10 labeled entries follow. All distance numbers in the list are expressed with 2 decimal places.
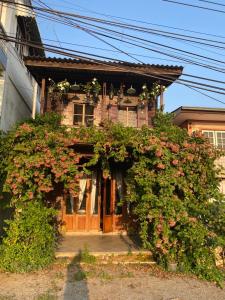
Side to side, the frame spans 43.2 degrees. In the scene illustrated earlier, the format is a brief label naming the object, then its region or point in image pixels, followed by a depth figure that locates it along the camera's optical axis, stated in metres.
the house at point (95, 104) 10.70
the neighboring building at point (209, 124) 12.12
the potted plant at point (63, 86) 10.80
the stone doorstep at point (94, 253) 7.78
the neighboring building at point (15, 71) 10.36
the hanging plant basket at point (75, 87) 10.96
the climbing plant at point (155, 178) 6.75
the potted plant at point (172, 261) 7.03
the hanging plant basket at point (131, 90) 11.38
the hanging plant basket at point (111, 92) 11.50
